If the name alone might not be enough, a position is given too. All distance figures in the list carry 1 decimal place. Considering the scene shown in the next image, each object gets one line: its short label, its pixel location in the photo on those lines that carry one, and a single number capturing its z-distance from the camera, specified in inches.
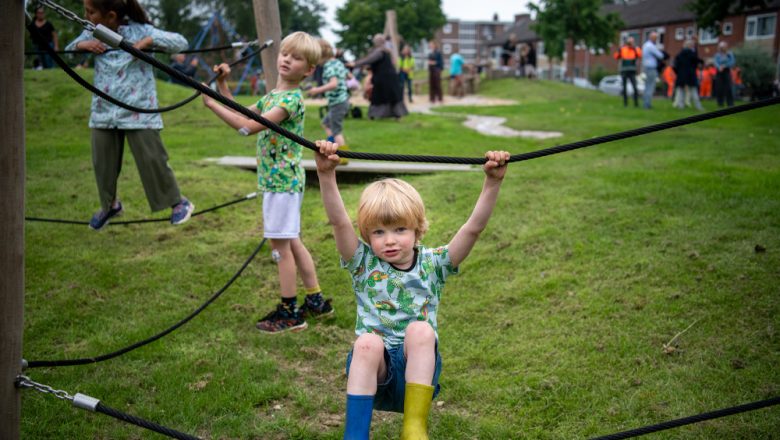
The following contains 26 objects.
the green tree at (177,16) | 1684.3
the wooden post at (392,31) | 763.4
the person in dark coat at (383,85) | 569.6
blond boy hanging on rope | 99.3
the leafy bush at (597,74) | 1695.4
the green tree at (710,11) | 876.6
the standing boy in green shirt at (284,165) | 160.7
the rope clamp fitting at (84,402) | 94.7
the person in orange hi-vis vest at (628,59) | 706.2
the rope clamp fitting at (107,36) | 99.0
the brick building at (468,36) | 4168.3
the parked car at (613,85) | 1344.7
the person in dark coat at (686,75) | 669.9
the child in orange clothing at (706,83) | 989.6
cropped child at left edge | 188.9
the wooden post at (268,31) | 194.5
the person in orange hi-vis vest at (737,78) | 1071.6
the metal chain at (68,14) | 101.0
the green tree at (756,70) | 1125.1
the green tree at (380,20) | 2329.0
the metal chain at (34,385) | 93.7
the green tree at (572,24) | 1316.4
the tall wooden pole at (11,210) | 92.0
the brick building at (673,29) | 1604.3
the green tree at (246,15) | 1755.7
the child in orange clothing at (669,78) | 1129.7
